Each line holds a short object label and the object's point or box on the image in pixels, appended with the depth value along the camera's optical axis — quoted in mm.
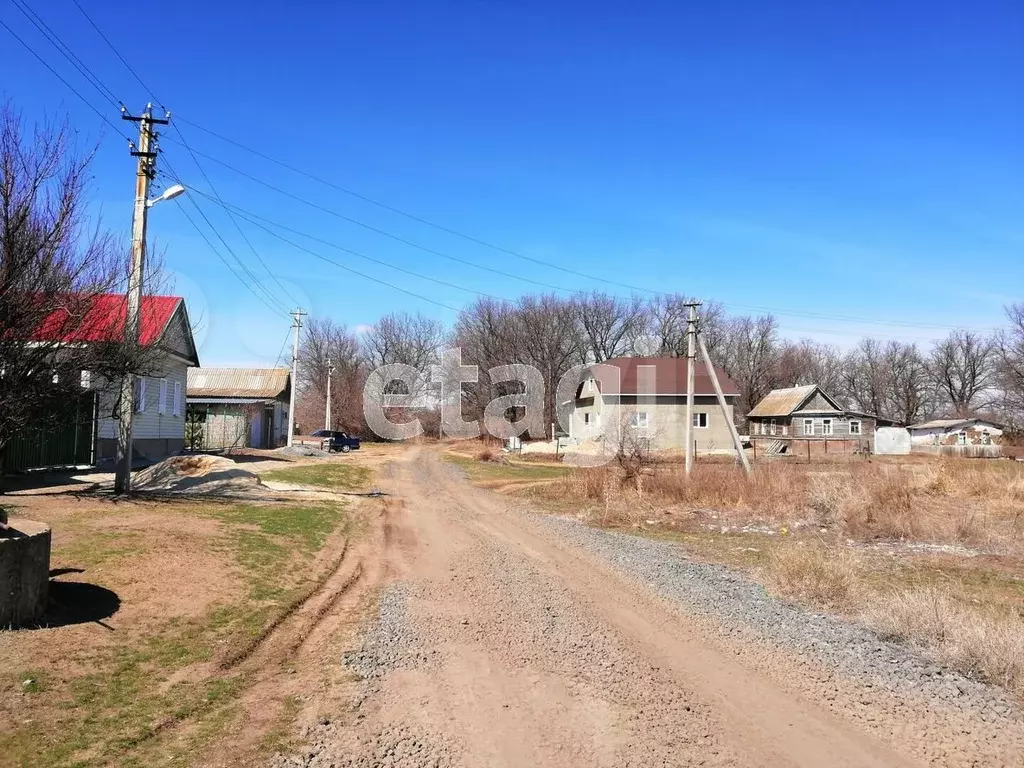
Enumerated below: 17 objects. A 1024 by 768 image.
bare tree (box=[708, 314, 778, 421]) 78250
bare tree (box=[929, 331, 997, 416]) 82750
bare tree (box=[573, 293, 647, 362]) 73438
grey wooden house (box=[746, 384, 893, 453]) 61719
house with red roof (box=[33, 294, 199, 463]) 12430
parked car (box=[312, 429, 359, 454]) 46688
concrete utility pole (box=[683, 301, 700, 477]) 26672
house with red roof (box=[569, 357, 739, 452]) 49375
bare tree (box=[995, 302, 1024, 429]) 63875
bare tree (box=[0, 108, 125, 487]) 10867
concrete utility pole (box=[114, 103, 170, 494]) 13625
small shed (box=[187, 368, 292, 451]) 39062
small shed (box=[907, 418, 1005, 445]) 62312
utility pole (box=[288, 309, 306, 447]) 40375
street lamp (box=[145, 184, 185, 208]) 14438
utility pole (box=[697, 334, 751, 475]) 25594
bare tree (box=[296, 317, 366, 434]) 68875
